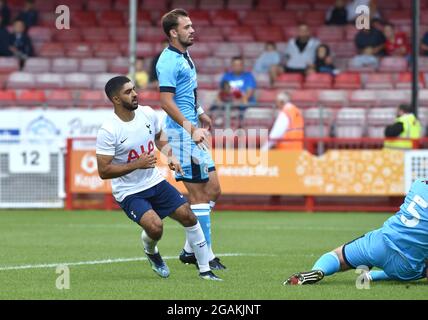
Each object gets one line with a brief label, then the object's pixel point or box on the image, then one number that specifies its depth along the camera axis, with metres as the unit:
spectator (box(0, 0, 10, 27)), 28.53
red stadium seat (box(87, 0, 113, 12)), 29.86
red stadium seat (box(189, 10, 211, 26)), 28.38
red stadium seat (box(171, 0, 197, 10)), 29.52
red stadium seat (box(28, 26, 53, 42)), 28.23
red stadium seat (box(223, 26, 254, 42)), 27.45
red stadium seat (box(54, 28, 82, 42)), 28.19
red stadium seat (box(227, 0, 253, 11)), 29.28
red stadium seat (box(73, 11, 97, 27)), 28.91
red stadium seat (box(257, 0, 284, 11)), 28.94
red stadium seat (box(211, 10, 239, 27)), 28.45
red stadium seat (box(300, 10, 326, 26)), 27.84
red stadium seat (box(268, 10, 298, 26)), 28.05
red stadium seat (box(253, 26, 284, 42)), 27.44
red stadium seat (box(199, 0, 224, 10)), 29.39
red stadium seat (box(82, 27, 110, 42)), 28.28
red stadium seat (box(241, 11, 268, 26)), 28.27
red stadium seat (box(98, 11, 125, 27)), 29.00
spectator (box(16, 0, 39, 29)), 28.45
